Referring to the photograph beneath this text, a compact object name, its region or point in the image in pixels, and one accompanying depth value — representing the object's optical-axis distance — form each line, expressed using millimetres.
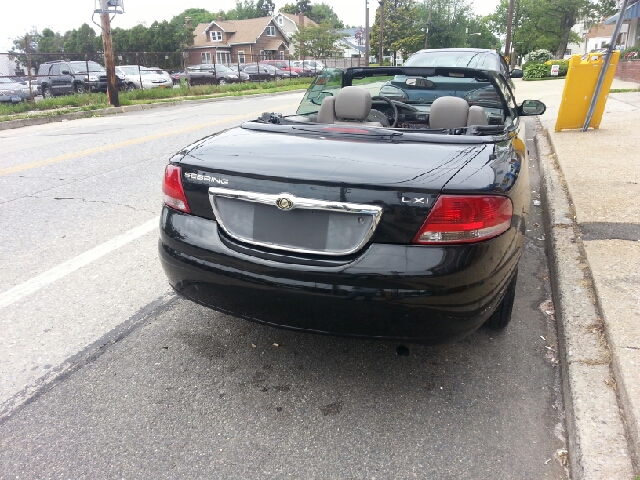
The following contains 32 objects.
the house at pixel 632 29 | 28014
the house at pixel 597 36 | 63950
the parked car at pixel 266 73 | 40281
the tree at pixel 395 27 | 57031
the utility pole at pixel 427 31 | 56369
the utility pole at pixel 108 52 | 17656
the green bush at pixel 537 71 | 32969
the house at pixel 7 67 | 22956
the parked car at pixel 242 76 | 36397
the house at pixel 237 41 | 66688
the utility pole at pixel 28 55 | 17234
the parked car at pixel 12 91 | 19406
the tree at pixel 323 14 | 116125
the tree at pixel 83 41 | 66188
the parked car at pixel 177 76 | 33638
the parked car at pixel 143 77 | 25828
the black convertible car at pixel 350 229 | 2201
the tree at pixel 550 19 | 59250
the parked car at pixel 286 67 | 41875
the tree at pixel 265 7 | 120650
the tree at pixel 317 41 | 54844
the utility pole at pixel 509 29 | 35969
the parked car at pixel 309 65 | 43375
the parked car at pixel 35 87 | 22031
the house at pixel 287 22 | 81062
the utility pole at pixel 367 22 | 37256
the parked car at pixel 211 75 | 33062
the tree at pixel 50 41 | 68250
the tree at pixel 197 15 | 100312
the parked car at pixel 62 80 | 22922
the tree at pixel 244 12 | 118875
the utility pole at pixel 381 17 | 39934
